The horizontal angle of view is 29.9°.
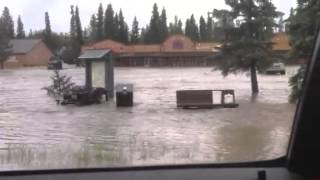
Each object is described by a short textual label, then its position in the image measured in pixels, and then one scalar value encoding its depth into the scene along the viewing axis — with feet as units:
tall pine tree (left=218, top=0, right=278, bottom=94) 81.71
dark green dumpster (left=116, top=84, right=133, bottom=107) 69.62
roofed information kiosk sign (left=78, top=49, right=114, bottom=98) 77.30
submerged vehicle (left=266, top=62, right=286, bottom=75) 70.32
